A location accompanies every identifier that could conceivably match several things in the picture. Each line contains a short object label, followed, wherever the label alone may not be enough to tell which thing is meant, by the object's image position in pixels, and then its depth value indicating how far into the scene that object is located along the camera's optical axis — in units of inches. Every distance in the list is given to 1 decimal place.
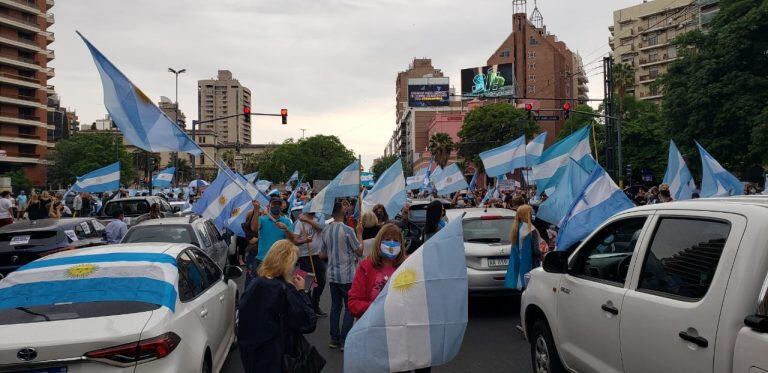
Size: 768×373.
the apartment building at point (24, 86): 2687.0
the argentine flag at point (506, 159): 756.0
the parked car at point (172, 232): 395.2
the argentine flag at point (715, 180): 499.6
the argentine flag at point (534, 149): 795.4
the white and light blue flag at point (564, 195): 378.9
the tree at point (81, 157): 2928.2
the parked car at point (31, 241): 401.4
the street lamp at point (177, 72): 1919.8
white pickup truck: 118.6
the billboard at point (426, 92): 4498.0
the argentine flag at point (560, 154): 605.3
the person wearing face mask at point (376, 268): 191.9
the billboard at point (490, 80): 3464.6
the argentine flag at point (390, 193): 450.0
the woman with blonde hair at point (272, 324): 154.6
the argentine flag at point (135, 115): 329.7
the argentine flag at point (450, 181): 784.9
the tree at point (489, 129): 2583.7
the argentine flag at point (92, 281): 171.3
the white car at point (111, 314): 149.6
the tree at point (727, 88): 1080.2
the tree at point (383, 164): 5329.7
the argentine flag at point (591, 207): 287.7
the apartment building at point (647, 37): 3132.4
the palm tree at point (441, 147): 2970.0
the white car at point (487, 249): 339.3
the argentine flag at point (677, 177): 526.3
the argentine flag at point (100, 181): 749.3
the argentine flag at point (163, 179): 1099.9
